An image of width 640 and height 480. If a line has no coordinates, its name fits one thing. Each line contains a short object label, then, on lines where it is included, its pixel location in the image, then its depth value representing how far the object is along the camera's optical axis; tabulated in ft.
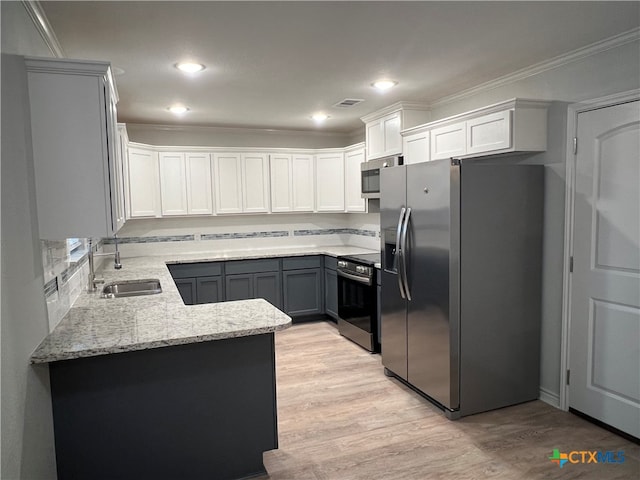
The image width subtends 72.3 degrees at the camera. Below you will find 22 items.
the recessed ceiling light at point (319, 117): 15.61
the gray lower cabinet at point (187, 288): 15.92
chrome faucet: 10.68
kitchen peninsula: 6.57
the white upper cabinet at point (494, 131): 9.90
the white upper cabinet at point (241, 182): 17.47
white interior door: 8.66
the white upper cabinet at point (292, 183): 18.28
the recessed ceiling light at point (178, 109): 14.07
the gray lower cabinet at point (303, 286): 17.43
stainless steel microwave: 14.48
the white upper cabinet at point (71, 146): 6.18
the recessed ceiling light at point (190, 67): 9.77
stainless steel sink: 11.64
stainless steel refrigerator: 9.68
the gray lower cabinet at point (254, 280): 16.65
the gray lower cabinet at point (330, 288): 17.07
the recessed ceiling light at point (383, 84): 11.42
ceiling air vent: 13.42
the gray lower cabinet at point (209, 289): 16.21
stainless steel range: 13.97
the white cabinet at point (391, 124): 13.91
